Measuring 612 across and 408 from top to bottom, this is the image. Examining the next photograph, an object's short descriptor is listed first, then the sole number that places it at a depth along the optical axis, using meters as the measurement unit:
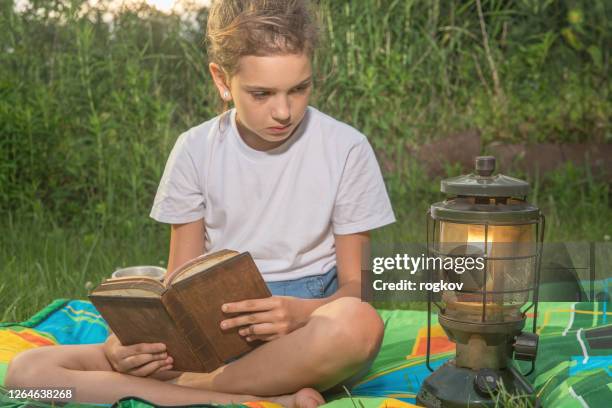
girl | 2.38
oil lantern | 2.21
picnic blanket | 2.23
